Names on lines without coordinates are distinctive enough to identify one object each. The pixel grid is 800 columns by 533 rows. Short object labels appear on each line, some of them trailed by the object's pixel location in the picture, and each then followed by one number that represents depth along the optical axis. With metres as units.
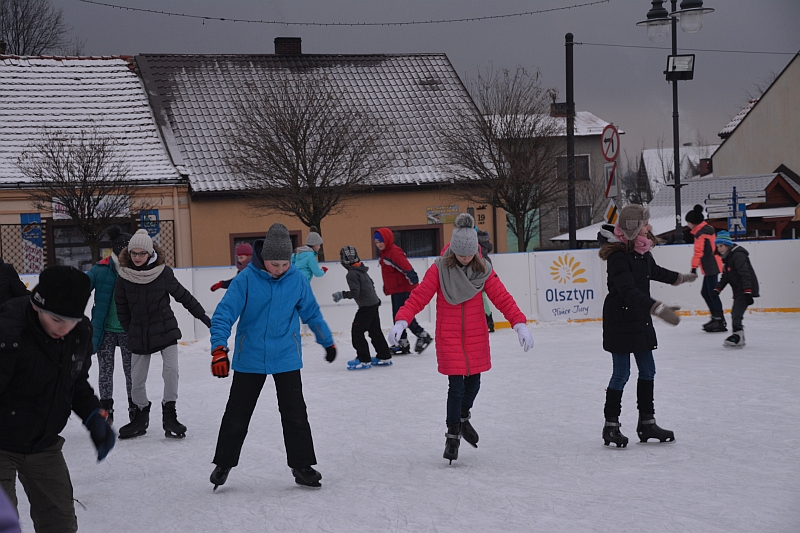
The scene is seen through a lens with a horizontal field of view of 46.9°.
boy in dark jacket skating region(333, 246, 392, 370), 10.54
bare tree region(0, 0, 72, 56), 34.59
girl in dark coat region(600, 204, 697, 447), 5.90
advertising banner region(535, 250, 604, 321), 14.67
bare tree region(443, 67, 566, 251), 19.72
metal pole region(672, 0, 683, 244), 16.83
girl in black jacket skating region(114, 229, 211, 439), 6.76
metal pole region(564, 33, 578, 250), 16.39
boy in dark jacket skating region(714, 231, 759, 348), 10.72
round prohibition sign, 12.63
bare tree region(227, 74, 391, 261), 18.94
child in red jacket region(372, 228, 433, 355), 10.59
